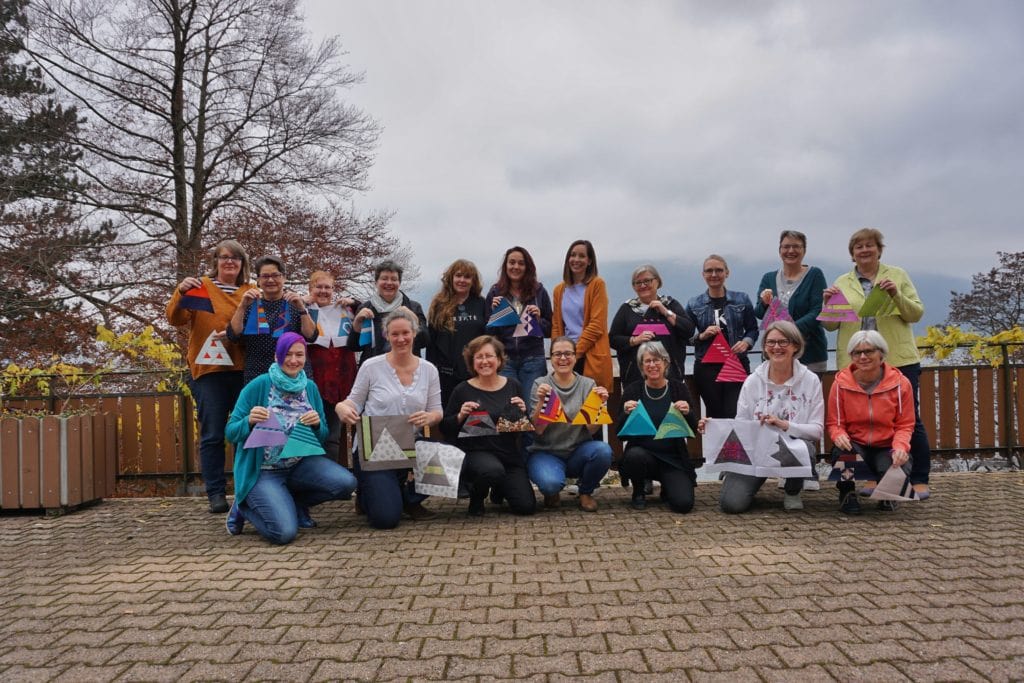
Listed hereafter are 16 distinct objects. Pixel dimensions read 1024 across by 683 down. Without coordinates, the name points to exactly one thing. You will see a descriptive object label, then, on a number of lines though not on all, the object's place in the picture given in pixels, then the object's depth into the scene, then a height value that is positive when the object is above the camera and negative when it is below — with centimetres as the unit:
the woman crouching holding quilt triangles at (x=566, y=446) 595 -85
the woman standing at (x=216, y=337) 604 +8
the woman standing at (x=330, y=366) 636 -17
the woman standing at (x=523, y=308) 650 +33
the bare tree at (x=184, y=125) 1557 +528
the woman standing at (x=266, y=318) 592 +24
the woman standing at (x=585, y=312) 651 +29
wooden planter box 683 -108
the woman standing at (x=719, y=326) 655 +15
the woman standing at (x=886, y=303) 618 +34
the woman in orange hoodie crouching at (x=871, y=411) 557 -55
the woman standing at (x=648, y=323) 644 +18
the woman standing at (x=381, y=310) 638 +32
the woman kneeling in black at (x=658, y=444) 602 -84
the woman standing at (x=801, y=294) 648 +43
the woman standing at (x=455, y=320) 651 +23
